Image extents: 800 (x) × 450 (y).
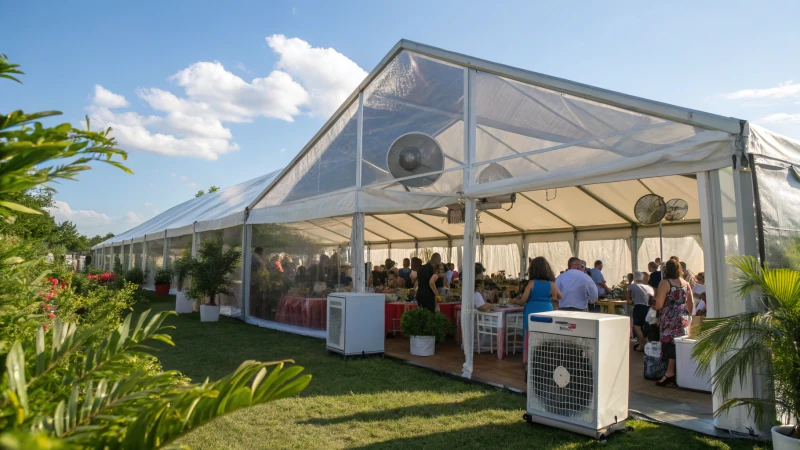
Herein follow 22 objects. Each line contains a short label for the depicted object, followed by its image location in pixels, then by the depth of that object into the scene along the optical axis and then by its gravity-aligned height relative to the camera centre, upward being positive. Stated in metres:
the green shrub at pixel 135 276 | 19.84 +0.19
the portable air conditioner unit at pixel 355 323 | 7.73 -0.60
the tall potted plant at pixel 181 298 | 13.21 -0.44
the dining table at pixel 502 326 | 7.97 -0.65
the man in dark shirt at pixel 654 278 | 9.61 +0.10
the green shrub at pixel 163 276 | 18.08 +0.18
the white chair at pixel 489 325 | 8.07 -0.65
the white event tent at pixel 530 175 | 4.68 +1.48
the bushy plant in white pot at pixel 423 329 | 7.92 -0.68
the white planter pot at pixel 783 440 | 3.61 -1.06
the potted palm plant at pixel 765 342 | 3.76 -0.44
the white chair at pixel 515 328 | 8.49 -0.71
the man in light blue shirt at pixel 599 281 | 11.59 +0.05
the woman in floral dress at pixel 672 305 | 6.31 -0.25
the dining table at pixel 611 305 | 10.41 -0.42
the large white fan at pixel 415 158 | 7.98 +1.89
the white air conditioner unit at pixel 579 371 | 4.23 -0.72
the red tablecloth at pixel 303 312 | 10.09 -0.58
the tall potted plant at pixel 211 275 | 12.26 +0.15
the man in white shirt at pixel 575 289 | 6.52 -0.07
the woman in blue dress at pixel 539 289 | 6.43 -0.07
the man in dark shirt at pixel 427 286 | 8.61 -0.06
